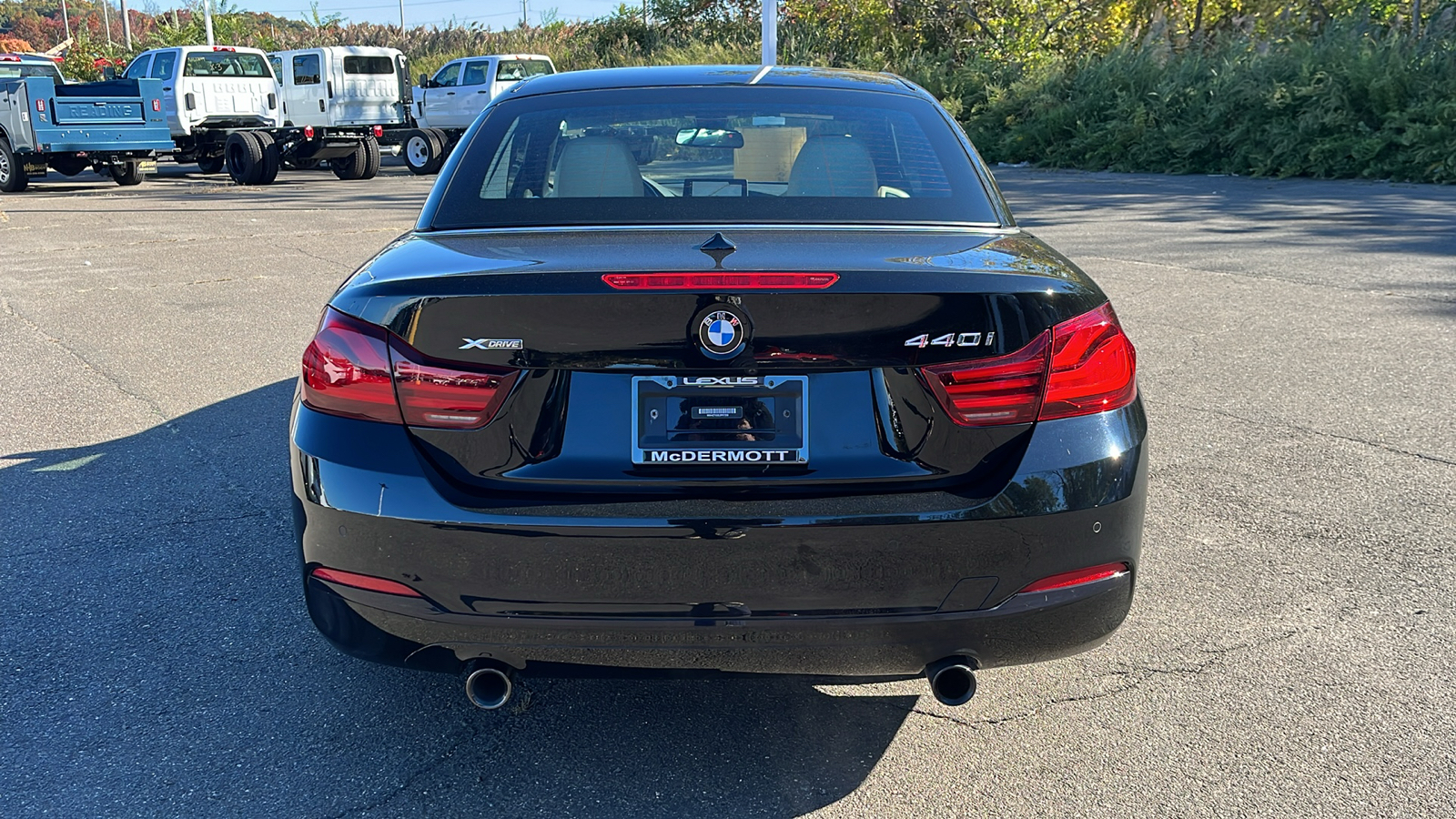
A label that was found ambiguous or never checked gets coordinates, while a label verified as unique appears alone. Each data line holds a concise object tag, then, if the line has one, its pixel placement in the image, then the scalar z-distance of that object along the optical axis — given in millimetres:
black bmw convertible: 2326
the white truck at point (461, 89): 23688
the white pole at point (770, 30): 17250
